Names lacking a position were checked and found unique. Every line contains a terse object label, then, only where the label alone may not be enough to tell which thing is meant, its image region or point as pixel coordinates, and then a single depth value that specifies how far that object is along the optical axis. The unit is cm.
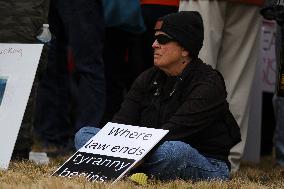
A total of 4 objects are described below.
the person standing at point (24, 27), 898
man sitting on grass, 758
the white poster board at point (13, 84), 836
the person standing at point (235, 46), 936
